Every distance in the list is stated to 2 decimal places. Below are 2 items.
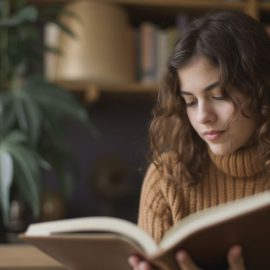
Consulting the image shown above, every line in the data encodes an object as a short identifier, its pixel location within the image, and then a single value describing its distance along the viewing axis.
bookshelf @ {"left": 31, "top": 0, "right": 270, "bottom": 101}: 2.78
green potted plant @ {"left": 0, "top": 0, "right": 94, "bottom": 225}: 2.39
